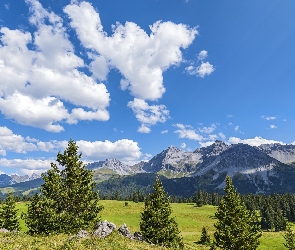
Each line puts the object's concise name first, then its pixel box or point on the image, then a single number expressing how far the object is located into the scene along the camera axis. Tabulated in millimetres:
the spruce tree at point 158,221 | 39844
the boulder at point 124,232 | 30341
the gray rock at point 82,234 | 25816
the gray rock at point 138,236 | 30462
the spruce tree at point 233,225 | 37312
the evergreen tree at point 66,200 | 34094
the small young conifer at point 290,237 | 27659
